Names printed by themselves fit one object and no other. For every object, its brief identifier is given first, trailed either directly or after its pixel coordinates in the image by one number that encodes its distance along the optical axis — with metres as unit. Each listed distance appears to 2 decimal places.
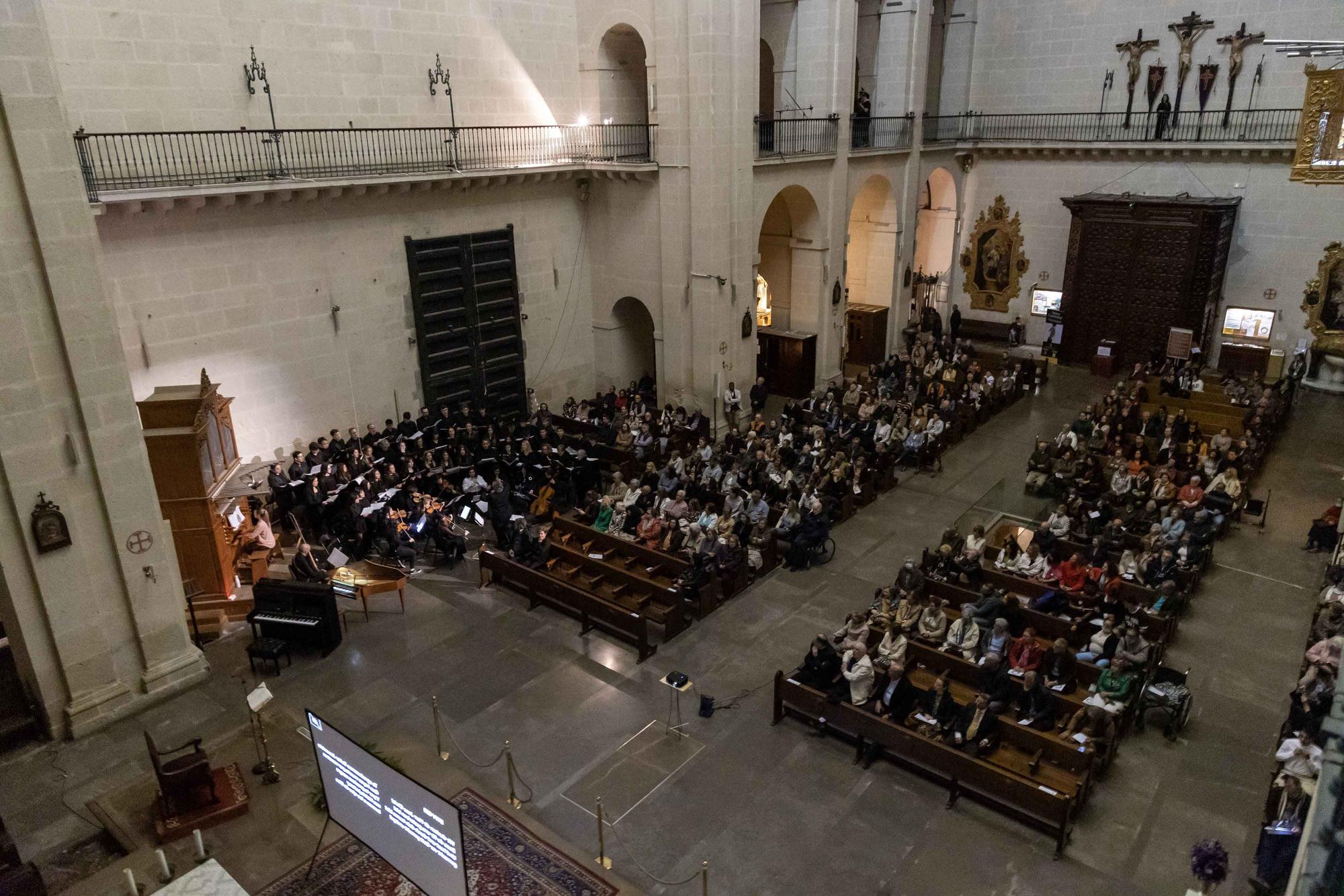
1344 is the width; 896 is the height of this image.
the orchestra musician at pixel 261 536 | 12.38
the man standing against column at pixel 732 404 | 18.28
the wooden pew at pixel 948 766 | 7.78
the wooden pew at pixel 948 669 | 9.49
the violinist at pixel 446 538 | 13.25
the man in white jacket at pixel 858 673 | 9.10
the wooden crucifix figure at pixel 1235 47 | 19.70
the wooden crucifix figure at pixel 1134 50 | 21.14
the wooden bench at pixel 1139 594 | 10.38
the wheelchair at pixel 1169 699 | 9.08
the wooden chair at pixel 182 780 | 7.67
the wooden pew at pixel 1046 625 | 10.15
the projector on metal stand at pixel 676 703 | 9.48
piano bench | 10.35
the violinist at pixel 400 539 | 13.12
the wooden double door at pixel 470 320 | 16.58
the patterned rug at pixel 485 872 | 7.13
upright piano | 10.69
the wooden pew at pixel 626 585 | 11.34
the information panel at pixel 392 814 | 5.86
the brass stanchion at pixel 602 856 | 7.57
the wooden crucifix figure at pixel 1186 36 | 20.30
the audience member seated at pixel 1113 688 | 8.84
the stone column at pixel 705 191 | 16.25
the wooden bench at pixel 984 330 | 24.83
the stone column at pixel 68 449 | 8.12
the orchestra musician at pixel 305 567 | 11.64
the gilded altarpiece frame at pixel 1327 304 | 19.53
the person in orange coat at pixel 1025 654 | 9.43
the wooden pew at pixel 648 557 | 11.73
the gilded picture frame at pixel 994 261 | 24.05
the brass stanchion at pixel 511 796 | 8.17
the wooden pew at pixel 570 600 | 10.89
